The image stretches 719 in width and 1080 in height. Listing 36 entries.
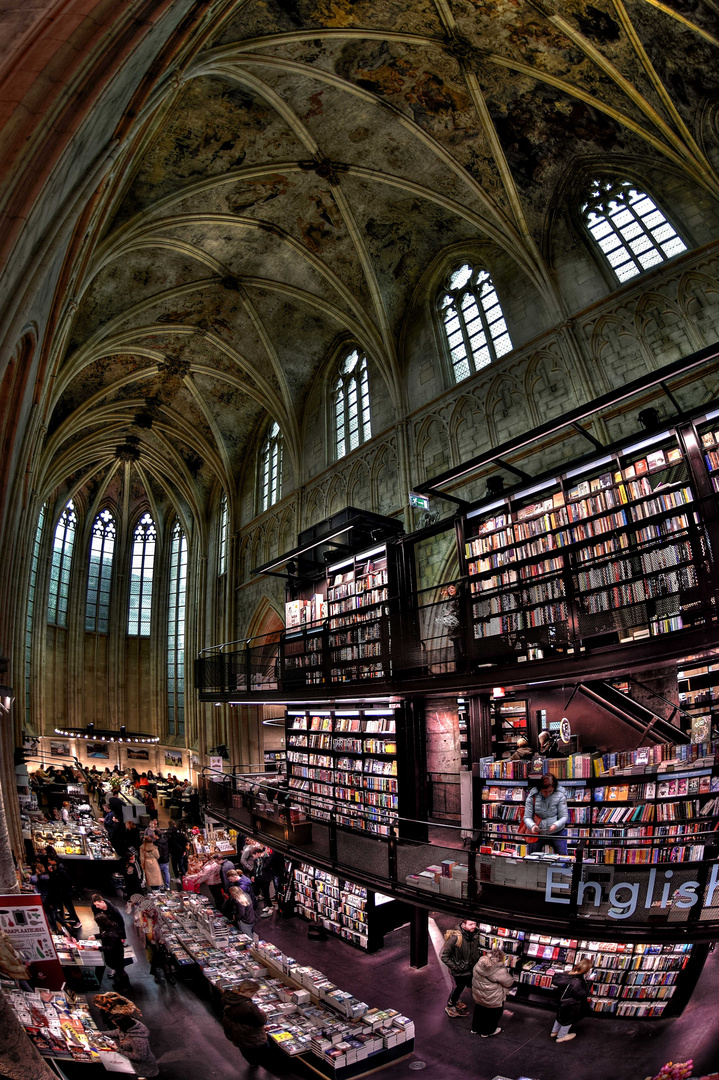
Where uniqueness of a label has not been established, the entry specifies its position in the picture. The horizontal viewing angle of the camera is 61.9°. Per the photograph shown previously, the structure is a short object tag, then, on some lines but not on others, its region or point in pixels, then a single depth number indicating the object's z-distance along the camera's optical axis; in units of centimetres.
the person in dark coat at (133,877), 1002
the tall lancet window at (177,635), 2431
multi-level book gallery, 530
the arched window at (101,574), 2569
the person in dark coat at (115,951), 699
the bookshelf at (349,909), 820
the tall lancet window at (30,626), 2178
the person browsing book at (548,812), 601
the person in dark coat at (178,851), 1156
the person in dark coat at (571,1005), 555
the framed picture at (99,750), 2271
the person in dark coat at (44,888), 802
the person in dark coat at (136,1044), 482
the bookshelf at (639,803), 556
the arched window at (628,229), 978
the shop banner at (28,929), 427
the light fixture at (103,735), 1809
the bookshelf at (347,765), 891
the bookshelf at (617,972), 542
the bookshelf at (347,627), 941
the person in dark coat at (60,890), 905
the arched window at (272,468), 1888
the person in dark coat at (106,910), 724
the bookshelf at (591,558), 585
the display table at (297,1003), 523
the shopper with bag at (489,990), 566
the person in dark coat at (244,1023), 521
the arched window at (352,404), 1538
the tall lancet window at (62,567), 2461
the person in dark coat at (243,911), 808
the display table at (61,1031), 397
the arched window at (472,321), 1220
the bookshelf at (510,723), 840
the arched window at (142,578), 2622
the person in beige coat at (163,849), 1089
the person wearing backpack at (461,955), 623
